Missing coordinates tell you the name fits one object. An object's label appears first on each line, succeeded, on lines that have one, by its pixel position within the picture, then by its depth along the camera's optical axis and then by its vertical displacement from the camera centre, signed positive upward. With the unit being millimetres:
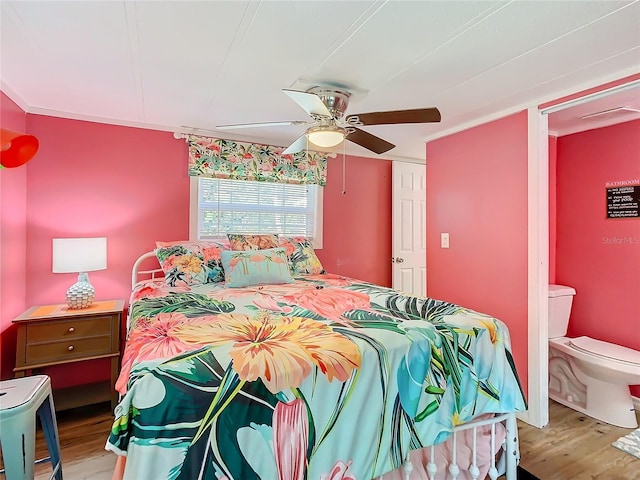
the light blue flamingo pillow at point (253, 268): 2418 -199
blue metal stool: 1266 -695
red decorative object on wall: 1612 +440
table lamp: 2359 -150
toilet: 2295 -910
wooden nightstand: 2176 -664
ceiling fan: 1835 +695
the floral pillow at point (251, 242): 2793 -12
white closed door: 3963 +167
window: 3203 +322
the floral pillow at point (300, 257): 2945 -142
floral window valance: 3125 +768
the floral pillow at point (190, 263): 2488 -171
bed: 1000 -515
